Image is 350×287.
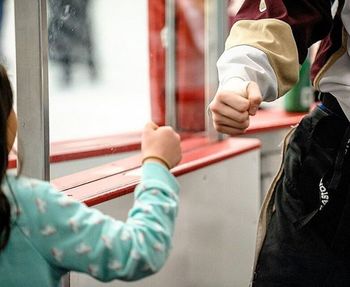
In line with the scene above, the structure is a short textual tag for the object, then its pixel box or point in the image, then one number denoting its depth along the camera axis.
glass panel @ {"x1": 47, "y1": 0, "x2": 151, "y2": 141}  3.89
